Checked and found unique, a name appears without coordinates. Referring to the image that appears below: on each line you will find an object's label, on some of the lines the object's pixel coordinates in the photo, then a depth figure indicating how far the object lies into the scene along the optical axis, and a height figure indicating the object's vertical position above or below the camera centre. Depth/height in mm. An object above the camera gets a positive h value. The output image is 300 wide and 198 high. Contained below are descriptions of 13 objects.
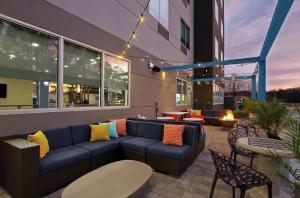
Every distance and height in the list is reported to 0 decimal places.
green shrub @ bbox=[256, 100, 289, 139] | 3380 -403
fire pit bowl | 7647 -1129
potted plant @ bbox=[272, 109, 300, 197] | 1426 -417
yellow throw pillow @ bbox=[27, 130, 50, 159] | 2664 -728
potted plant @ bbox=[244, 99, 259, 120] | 4468 -227
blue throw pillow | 4113 -841
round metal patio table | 2068 -690
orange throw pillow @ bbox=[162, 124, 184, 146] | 3521 -816
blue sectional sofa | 2281 -1044
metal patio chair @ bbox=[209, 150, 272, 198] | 1838 -935
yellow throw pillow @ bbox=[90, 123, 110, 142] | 3767 -818
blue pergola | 2932 +1604
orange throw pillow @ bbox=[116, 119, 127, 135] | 4414 -804
